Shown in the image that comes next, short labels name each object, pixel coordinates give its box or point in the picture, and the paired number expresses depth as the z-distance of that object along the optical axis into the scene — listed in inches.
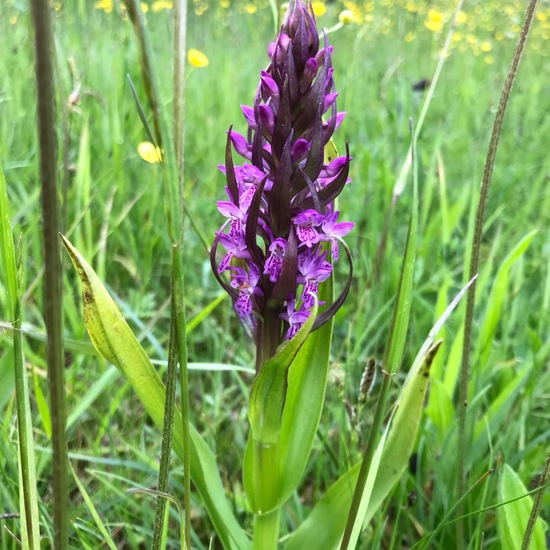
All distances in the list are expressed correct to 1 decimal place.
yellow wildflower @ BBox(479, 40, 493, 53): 36.1
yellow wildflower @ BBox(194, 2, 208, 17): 36.9
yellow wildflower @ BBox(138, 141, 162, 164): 13.1
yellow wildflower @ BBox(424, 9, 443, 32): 25.8
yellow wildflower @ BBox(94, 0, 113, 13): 28.2
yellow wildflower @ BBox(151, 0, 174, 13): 34.1
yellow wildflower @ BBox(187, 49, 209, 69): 19.0
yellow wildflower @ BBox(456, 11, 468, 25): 36.7
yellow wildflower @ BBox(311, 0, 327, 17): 19.1
